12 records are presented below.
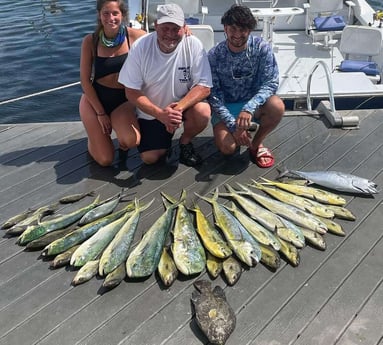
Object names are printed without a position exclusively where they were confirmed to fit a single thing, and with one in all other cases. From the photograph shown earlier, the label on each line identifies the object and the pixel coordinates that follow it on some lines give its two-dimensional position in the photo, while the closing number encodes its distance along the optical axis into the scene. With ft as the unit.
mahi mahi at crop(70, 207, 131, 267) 10.50
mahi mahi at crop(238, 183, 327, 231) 11.35
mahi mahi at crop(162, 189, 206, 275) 10.09
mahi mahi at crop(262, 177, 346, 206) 12.28
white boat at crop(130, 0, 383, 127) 19.65
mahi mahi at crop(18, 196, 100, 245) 11.35
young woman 13.12
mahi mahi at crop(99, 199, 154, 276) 10.23
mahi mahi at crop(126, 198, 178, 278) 10.05
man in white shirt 12.48
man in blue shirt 13.05
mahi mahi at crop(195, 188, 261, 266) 10.30
